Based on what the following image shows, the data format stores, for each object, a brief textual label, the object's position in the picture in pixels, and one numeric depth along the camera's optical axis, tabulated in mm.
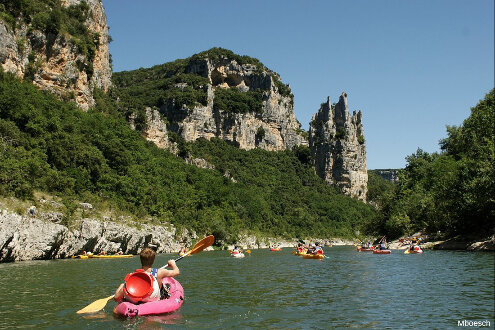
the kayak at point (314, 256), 36031
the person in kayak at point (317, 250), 36844
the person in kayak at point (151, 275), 11008
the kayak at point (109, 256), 35100
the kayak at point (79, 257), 34150
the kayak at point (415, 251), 35094
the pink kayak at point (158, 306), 10883
